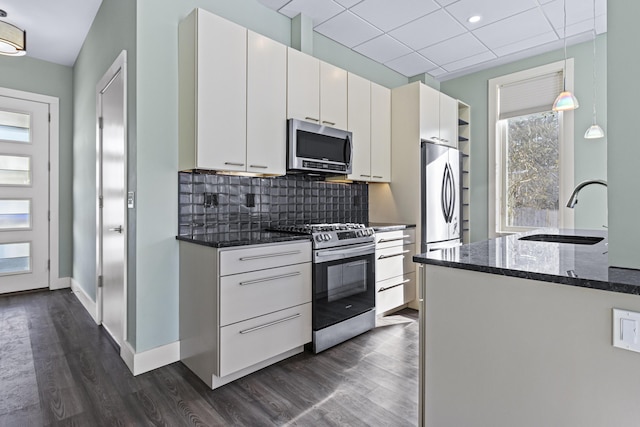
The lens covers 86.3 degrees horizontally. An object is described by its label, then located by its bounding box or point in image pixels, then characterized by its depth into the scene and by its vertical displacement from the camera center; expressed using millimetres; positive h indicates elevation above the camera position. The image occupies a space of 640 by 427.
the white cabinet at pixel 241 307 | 2053 -619
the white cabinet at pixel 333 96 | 3096 +1085
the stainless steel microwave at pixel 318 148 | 2785 +559
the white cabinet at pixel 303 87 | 2822 +1074
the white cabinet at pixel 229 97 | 2281 +824
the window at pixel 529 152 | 3932 +743
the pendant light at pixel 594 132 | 3159 +756
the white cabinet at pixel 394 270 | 3227 -578
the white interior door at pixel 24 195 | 4098 +213
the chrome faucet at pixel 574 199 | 1927 +78
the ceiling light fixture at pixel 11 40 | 2887 +1489
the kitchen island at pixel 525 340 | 946 -411
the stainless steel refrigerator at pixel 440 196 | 3682 +184
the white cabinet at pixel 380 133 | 3661 +867
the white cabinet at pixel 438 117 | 3725 +1100
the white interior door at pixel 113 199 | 2533 +100
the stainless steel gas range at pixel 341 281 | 2555 -556
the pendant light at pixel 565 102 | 2627 +856
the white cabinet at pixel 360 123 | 3400 +908
